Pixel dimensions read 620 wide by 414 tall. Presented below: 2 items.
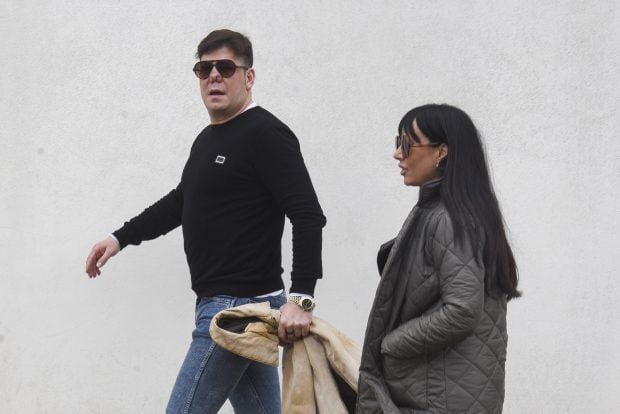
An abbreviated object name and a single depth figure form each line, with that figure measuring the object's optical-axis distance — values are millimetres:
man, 6410
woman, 5414
